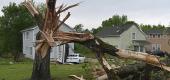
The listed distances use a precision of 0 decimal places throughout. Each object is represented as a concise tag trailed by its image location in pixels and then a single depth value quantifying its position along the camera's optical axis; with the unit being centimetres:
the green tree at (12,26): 3483
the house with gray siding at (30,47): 2957
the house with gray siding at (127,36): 3802
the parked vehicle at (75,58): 2623
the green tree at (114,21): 5687
